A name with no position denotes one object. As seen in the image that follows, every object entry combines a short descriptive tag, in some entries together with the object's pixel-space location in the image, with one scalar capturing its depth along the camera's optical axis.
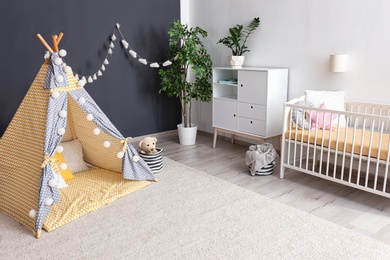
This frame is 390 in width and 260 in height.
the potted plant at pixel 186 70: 4.33
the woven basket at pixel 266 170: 3.49
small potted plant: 4.20
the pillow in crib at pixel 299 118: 3.24
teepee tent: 2.53
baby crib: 2.72
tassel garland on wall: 4.32
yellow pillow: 3.19
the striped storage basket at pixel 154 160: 3.55
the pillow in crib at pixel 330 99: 3.33
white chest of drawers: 3.81
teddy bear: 3.60
